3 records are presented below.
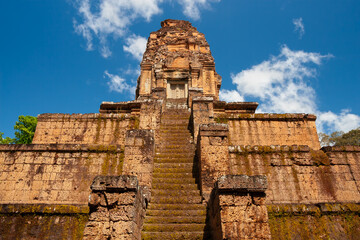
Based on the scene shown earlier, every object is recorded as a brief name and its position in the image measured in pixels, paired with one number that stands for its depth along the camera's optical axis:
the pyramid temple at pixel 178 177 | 4.58
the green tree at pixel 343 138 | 33.41
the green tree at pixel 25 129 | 25.03
